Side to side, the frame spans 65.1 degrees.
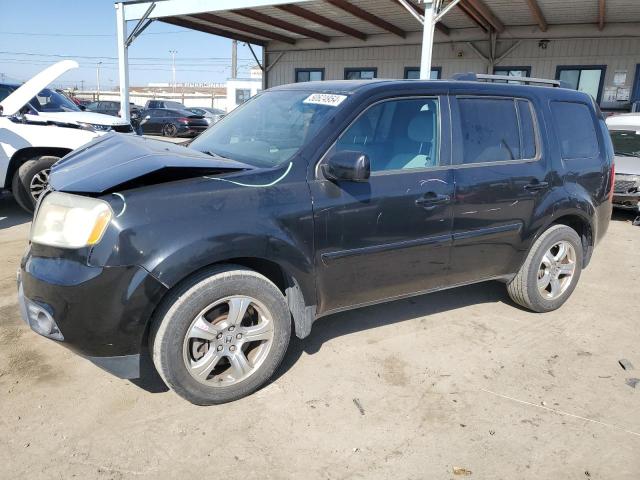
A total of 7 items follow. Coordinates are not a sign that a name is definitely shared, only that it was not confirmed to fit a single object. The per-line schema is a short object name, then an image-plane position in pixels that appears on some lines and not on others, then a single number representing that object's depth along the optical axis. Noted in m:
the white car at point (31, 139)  6.62
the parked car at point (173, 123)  22.89
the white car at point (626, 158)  7.93
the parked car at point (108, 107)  24.63
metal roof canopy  11.55
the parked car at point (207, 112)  25.34
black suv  2.46
